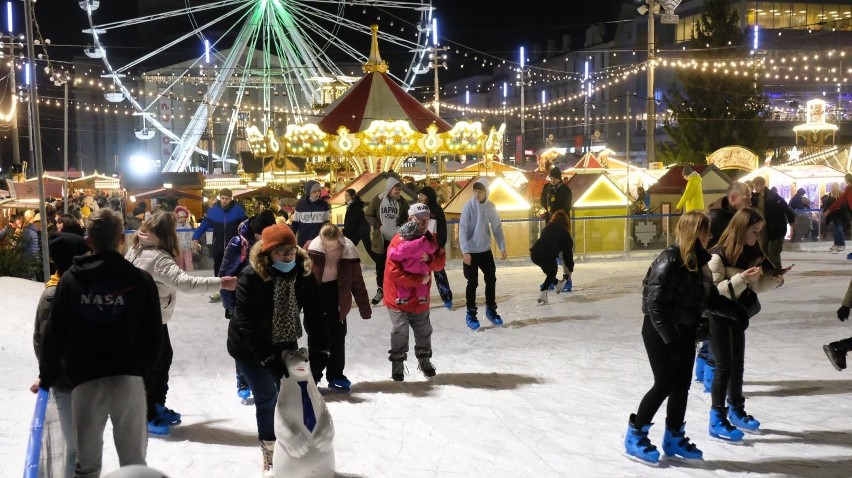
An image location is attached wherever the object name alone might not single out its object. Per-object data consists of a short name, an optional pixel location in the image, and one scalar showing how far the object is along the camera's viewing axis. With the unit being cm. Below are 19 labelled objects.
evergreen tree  3819
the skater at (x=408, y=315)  727
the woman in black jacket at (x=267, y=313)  475
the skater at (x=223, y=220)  1162
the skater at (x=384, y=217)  1093
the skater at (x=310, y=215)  1070
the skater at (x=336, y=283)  708
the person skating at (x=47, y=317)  393
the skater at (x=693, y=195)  1317
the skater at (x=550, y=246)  1124
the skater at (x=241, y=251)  686
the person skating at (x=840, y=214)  1705
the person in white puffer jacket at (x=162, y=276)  536
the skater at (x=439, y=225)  1080
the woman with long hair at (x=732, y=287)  549
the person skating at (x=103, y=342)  368
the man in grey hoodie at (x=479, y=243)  973
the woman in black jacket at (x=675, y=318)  493
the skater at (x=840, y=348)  584
